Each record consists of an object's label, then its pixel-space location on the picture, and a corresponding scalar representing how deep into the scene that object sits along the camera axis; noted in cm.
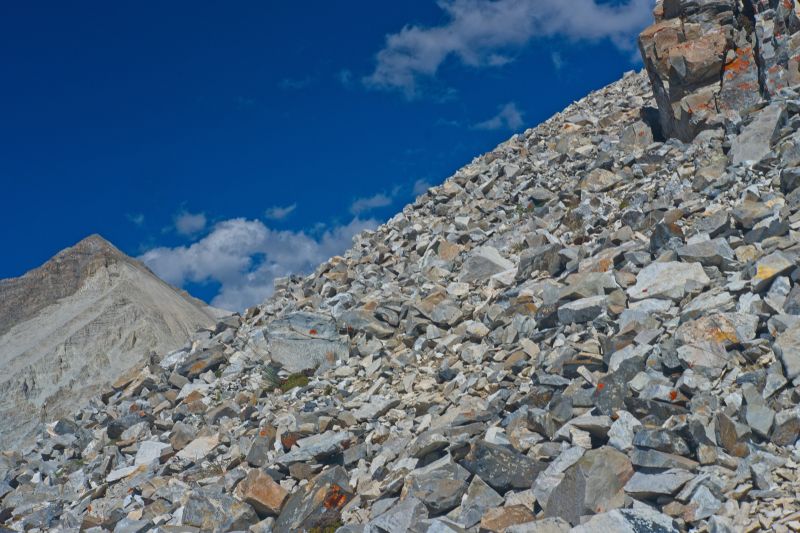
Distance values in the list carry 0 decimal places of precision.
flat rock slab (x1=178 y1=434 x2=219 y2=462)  1309
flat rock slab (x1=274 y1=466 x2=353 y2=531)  965
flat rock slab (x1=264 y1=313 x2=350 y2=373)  1537
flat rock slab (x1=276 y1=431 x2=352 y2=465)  1119
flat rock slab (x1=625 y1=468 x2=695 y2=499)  686
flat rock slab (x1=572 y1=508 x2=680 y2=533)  632
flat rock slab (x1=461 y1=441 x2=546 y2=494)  827
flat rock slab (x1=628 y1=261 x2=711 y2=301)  1062
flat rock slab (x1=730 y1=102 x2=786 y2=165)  1456
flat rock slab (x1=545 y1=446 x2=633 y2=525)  715
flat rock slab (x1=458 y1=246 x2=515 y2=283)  1599
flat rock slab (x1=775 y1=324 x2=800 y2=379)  750
